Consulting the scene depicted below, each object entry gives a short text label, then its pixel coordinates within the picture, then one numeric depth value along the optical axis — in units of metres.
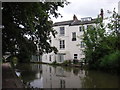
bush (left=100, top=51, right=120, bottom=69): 12.30
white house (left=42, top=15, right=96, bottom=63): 21.74
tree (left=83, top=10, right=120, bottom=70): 13.06
